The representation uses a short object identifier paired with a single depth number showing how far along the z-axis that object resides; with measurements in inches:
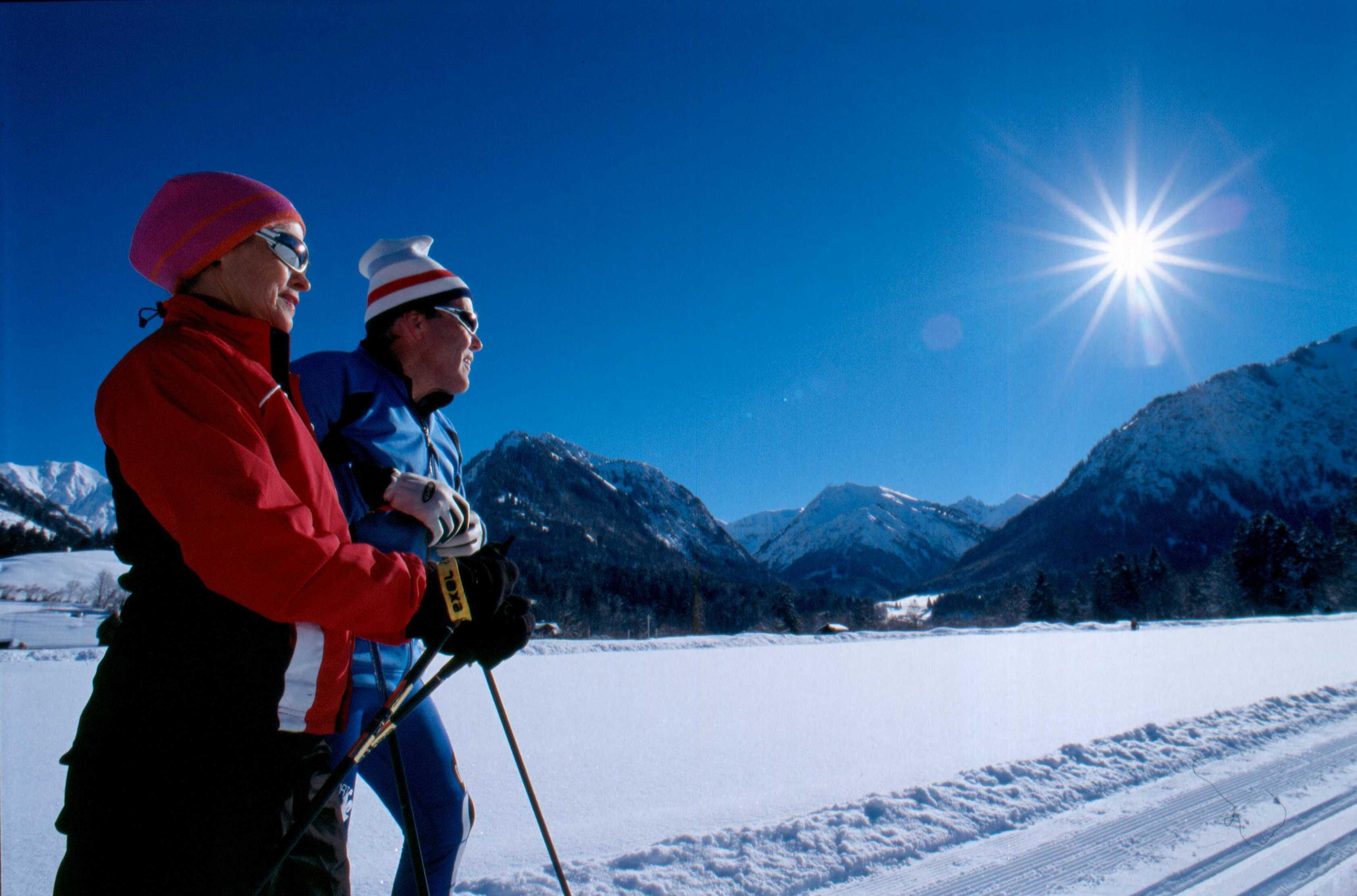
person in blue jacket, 55.3
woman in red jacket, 33.5
